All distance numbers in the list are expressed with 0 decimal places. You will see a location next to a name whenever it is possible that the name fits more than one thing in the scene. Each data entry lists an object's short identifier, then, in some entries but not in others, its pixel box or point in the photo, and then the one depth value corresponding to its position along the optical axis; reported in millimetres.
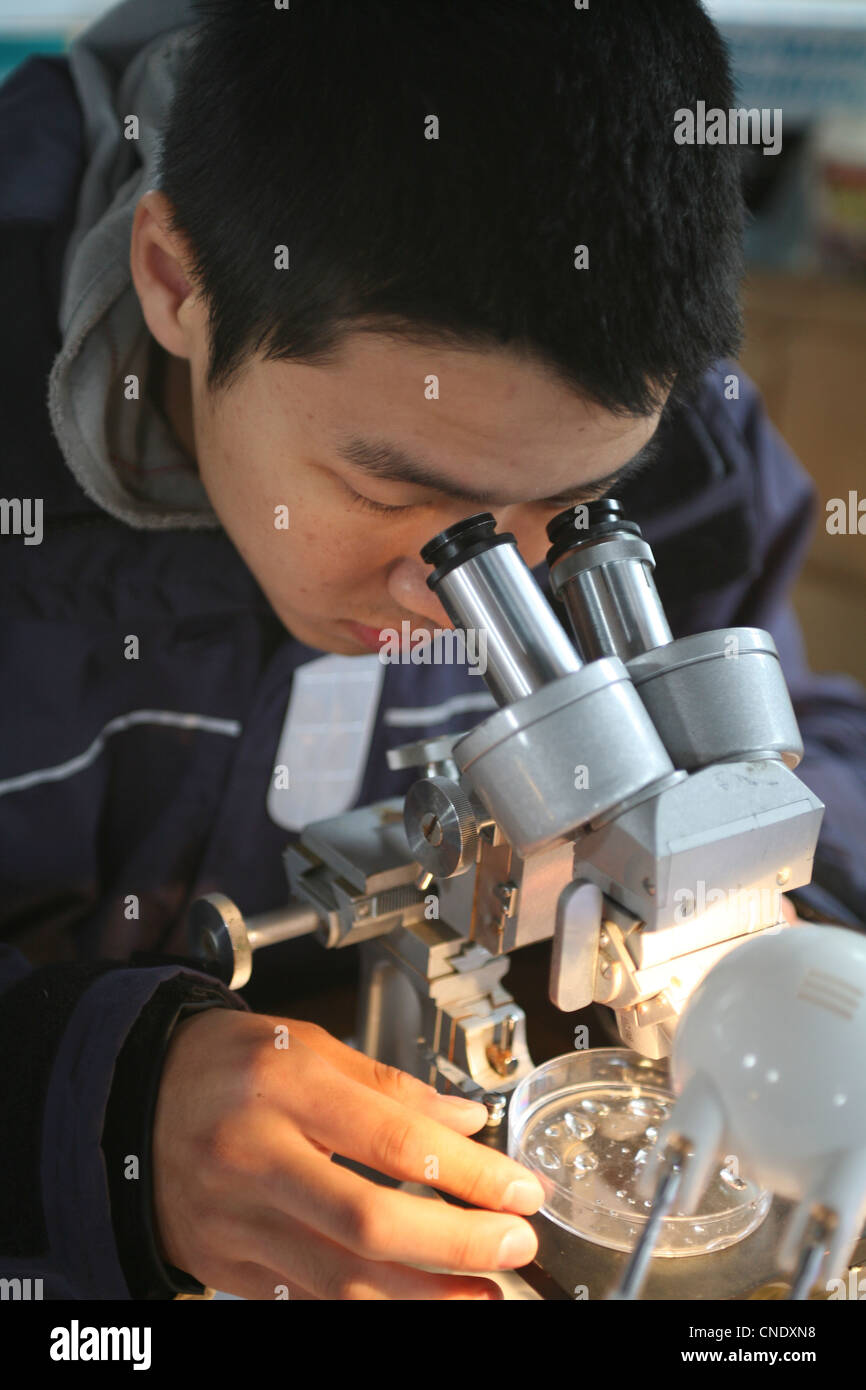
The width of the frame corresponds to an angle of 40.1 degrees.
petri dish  619
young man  555
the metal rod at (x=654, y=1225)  419
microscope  510
